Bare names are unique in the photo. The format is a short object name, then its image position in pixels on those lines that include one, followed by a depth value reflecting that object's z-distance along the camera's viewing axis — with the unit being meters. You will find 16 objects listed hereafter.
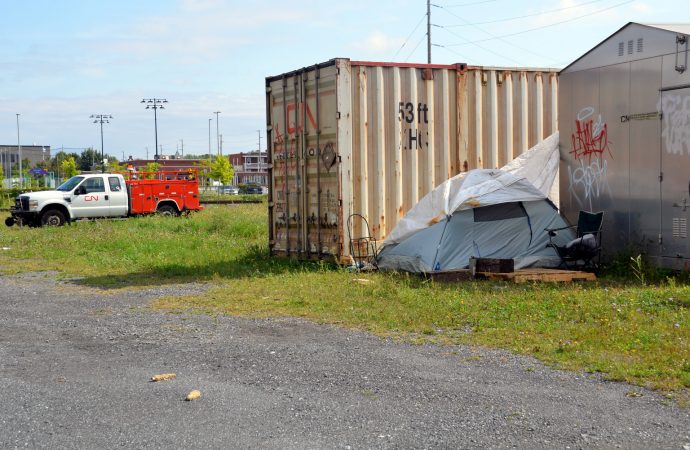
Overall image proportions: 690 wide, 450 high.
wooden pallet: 10.77
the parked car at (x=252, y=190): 78.81
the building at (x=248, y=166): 127.50
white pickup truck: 24.84
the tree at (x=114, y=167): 68.81
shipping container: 12.53
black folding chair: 11.48
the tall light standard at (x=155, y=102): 76.50
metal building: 10.63
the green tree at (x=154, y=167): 68.06
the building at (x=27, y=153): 127.44
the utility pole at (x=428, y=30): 42.38
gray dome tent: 11.64
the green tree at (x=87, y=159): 120.18
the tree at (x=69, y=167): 79.84
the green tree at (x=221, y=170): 84.56
